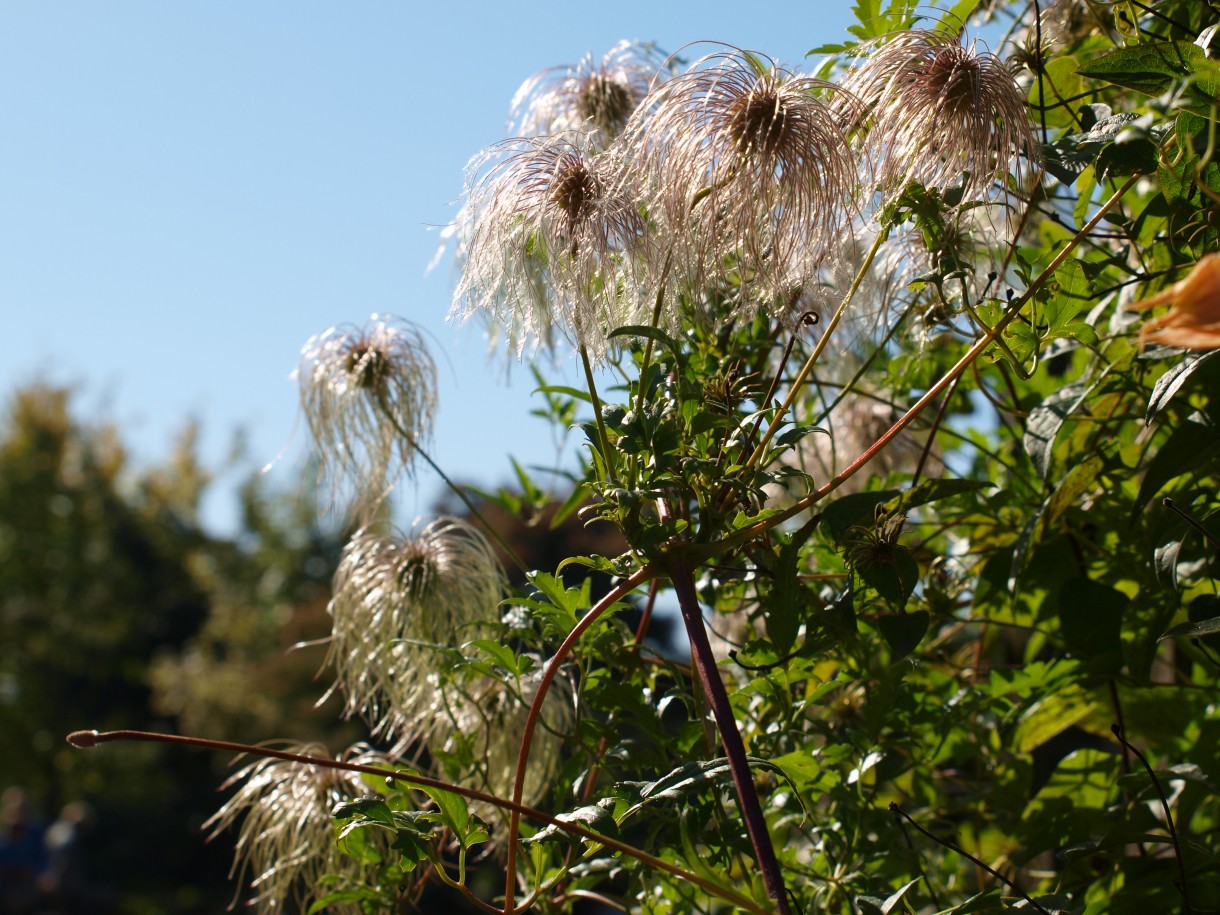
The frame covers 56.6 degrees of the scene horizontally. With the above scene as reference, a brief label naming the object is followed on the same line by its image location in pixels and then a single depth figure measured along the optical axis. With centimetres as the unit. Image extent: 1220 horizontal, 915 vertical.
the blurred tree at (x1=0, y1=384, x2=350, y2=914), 1420
